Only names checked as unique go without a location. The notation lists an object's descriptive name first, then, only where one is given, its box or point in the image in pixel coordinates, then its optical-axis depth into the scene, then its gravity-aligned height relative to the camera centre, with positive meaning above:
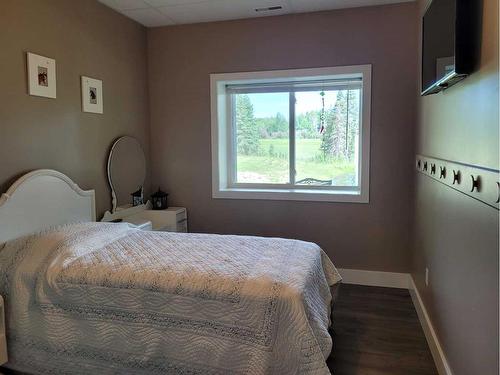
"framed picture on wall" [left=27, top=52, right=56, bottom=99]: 2.61 +0.52
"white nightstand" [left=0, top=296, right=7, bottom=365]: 2.08 -0.99
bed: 1.83 -0.76
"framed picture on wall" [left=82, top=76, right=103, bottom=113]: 3.11 +0.46
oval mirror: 3.45 -0.16
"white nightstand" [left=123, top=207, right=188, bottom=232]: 3.82 -0.65
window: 3.72 +0.15
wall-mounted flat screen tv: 1.66 +0.50
